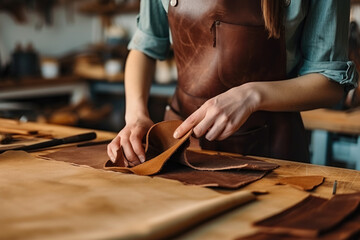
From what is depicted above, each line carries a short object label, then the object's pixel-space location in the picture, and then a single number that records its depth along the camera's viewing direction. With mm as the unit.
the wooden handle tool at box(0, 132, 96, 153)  1335
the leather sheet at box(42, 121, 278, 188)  1059
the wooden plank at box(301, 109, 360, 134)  2645
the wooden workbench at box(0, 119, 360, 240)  725
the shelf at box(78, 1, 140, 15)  4499
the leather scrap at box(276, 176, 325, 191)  990
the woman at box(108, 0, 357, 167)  1293
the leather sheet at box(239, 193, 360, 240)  721
